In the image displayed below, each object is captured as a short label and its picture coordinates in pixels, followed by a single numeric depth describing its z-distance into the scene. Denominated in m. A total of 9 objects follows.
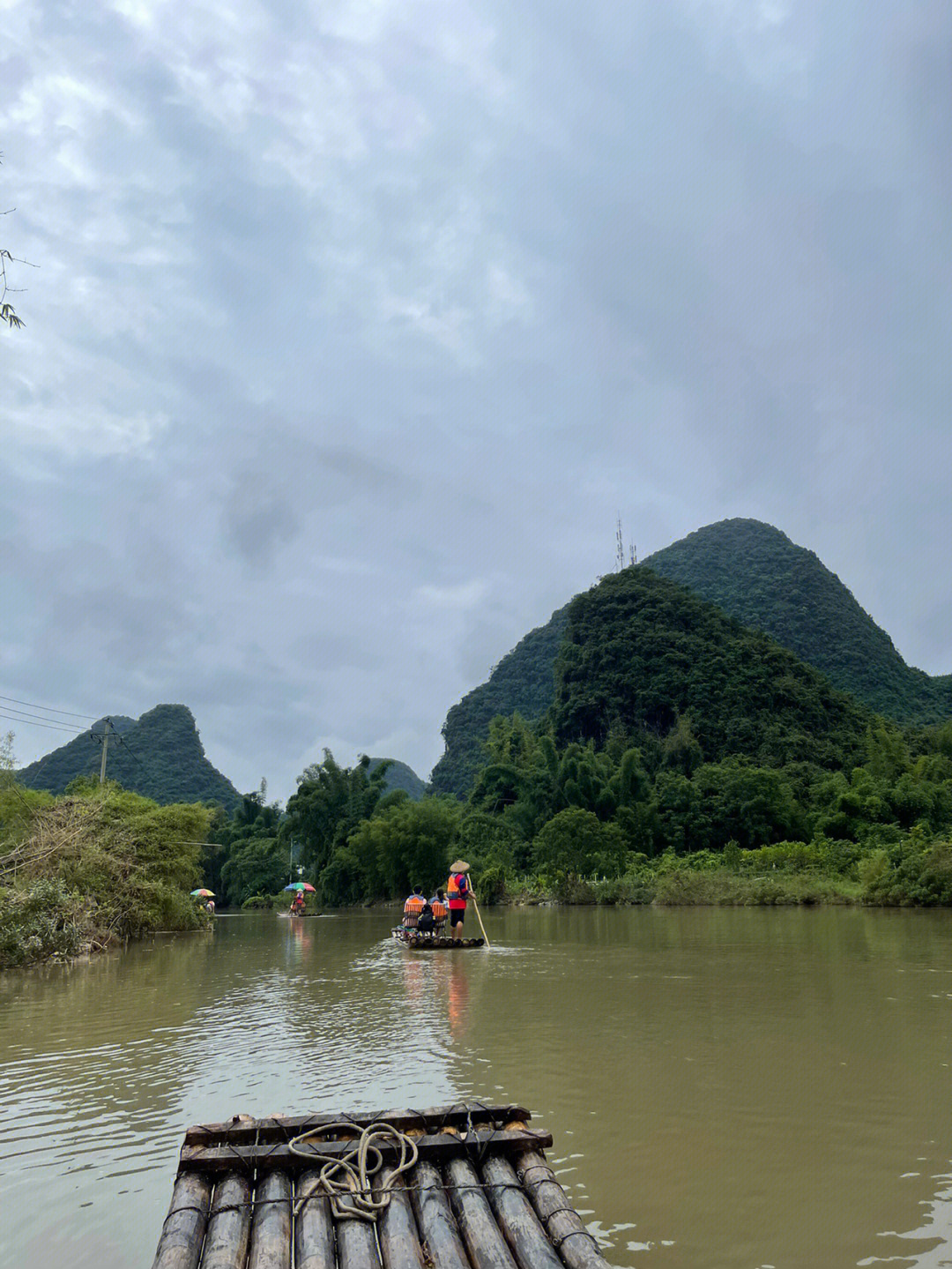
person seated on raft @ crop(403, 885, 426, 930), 18.41
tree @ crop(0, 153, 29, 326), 5.18
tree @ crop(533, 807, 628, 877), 34.16
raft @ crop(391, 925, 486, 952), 15.88
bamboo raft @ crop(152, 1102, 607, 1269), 3.01
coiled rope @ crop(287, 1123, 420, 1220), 3.34
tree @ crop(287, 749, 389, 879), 47.75
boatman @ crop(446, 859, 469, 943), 17.88
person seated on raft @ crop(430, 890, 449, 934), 19.30
